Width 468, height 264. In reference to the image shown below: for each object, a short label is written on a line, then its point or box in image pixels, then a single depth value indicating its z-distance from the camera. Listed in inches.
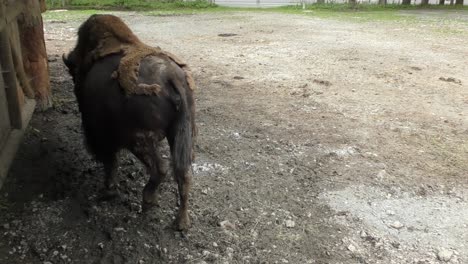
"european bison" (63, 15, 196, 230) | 154.3
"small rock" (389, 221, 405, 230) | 178.5
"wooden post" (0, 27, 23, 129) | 193.1
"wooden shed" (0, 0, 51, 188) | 193.6
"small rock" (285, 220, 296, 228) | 176.5
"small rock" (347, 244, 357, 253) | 164.9
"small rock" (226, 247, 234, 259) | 158.8
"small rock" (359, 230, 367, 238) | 172.7
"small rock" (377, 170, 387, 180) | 213.2
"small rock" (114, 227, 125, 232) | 165.8
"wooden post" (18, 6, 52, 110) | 245.3
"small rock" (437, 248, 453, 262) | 161.9
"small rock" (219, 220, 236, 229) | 173.6
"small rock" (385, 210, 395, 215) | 187.2
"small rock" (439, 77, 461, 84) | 354.6
